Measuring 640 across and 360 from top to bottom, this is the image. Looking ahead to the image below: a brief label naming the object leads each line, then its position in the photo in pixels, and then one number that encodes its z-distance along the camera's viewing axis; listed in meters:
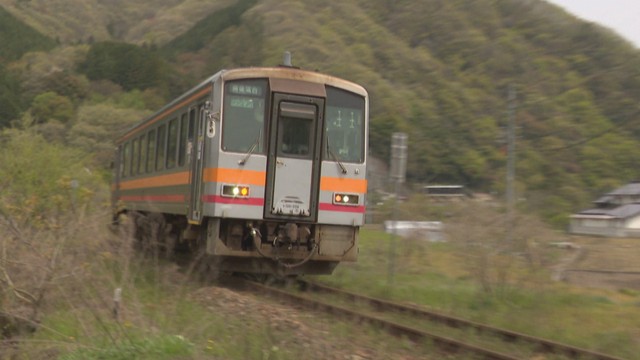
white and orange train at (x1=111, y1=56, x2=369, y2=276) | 10.30
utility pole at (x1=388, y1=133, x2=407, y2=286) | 11.42
